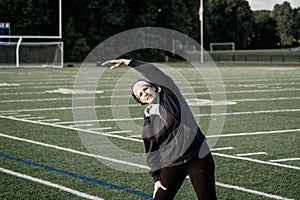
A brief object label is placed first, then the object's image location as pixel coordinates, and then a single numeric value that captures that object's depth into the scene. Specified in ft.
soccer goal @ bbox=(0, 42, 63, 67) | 127.03
